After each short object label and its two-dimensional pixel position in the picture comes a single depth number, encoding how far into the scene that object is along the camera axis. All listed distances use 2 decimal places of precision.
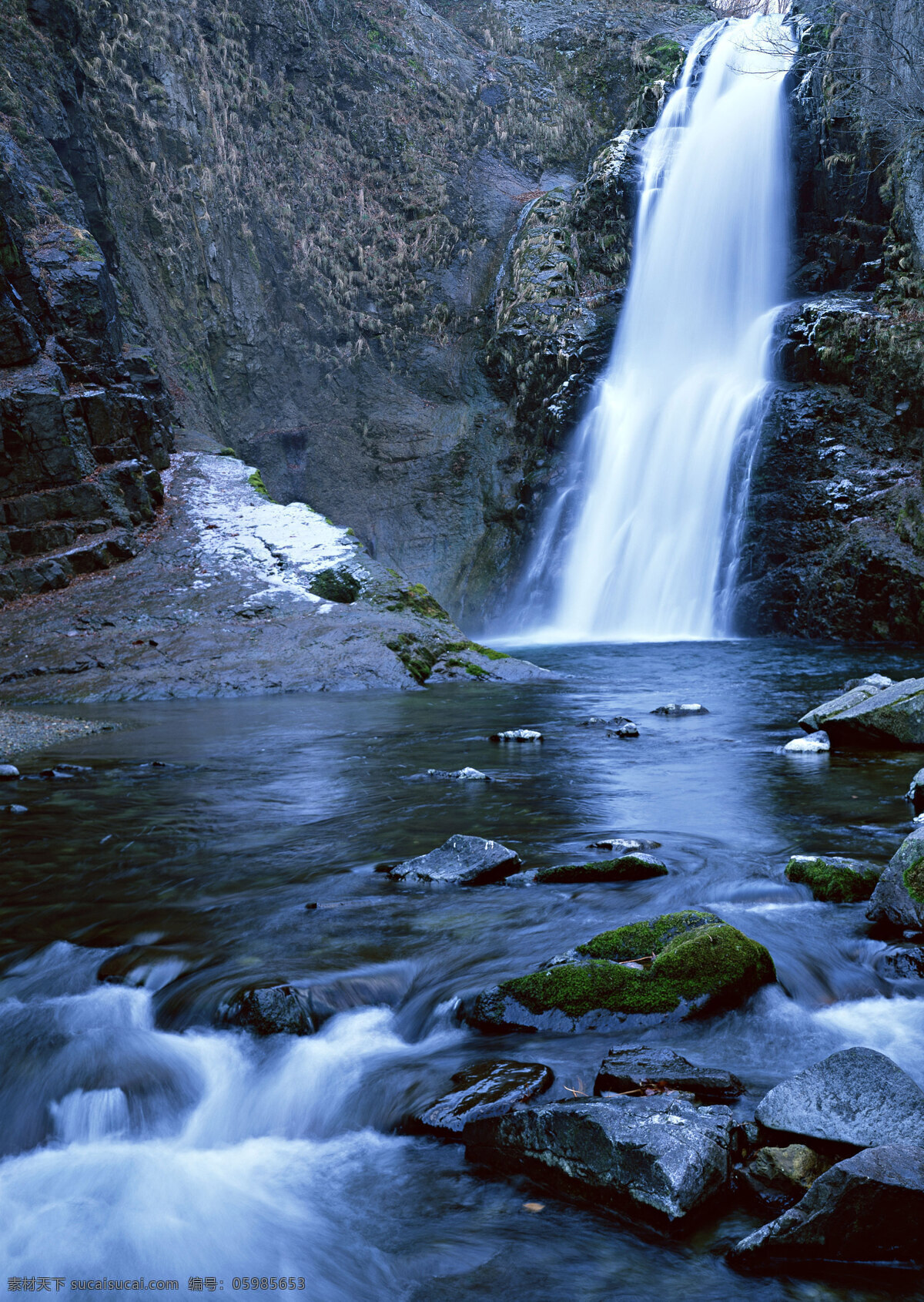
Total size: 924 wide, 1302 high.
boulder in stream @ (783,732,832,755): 8.52
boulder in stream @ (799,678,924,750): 8.27
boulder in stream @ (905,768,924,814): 5.89
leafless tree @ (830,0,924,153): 20.72
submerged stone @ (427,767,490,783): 7.81
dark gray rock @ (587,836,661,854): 5.64
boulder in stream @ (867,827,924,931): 4.06
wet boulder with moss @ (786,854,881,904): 4.63
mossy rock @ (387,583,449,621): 16.69
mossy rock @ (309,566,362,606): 16.62
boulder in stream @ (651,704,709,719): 11.45
